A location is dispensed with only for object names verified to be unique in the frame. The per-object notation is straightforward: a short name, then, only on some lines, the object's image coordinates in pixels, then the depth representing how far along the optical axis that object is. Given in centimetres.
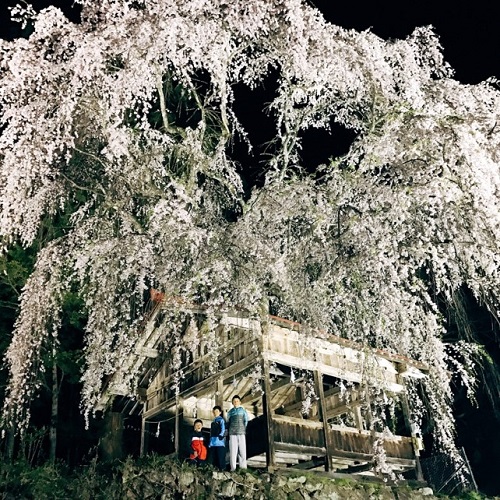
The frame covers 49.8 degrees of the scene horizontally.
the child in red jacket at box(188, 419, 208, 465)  973
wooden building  998
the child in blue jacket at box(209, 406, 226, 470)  963
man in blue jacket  908
